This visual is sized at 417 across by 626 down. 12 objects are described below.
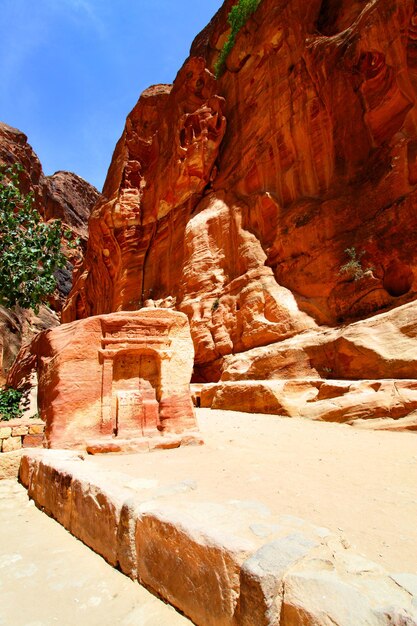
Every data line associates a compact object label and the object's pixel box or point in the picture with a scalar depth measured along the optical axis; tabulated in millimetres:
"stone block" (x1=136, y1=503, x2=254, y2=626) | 1897
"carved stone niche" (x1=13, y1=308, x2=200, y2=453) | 6324
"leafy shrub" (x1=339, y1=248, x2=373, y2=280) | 11688
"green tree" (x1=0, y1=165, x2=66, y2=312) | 9008
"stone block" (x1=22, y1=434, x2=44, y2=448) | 6207
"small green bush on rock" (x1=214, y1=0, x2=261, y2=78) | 19750
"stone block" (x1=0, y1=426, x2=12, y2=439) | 6035
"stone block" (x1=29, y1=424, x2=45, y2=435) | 6328
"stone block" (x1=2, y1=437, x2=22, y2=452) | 5996
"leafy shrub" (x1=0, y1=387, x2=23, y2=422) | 7303
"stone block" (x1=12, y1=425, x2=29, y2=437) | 6170
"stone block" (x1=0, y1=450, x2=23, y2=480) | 5866
